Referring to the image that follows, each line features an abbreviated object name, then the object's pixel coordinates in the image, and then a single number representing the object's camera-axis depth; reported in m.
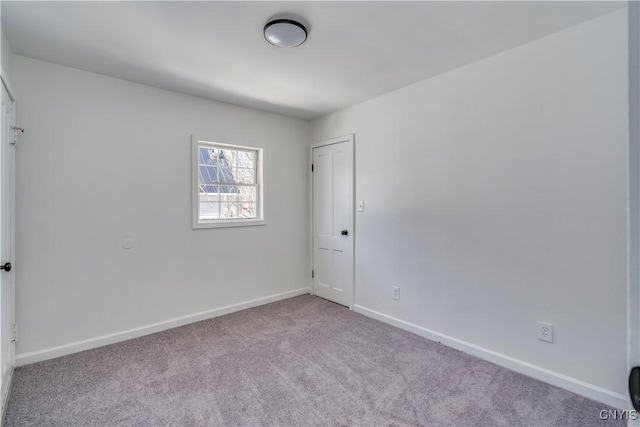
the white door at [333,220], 3.74
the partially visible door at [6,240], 2.02
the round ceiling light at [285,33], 1.99
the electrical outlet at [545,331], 2.20
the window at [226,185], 3.46
